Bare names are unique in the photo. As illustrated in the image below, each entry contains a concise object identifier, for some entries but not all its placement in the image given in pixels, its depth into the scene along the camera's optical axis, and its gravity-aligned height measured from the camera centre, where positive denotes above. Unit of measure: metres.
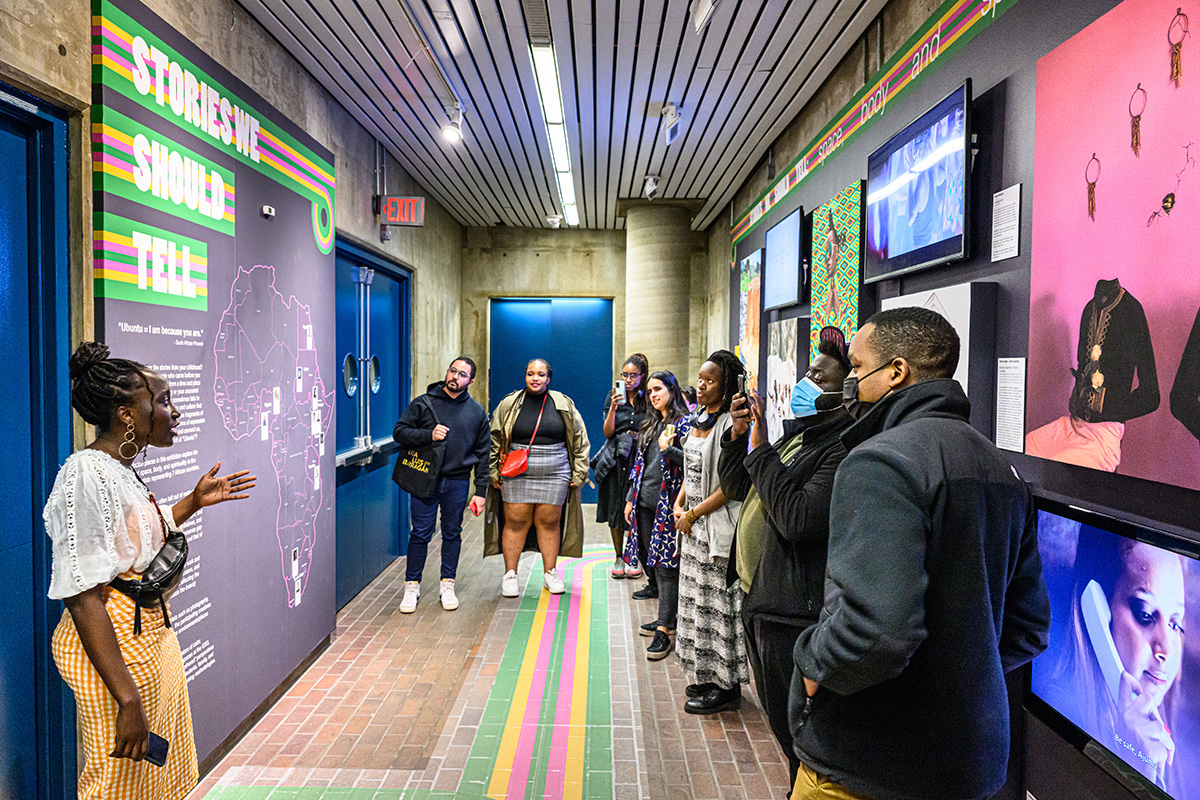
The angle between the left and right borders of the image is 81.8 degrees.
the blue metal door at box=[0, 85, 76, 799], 2.06 -0.22
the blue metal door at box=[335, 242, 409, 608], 5.07 -0.35
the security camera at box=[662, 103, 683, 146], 4.73 +1.74
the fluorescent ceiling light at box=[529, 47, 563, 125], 3.93 +1.78
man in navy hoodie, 4.77 -0.67
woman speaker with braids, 1.65 -0.53
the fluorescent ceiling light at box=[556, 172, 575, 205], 6.64 +1.83
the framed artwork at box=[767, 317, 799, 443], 4.67 +0.01
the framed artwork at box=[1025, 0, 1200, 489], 1.57 +0.31
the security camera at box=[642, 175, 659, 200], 6.52 +1.75
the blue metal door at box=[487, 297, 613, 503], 9.42 +0.48
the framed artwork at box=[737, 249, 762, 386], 5.92 +0.53
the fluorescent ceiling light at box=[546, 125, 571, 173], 5.25 +1.81
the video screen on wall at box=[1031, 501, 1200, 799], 1.47 -0.65
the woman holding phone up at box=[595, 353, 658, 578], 5.12 -0.47
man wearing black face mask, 1.29 -0.45
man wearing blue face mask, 2.02 -0.47
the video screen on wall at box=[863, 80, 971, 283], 2.51 +0.73
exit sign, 5.33 +1.20
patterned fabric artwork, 3.69 +0.63
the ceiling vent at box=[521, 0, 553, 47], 3.37 +1.76
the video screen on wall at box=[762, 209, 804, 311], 4.61 +0.76
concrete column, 7.82 +1.03
